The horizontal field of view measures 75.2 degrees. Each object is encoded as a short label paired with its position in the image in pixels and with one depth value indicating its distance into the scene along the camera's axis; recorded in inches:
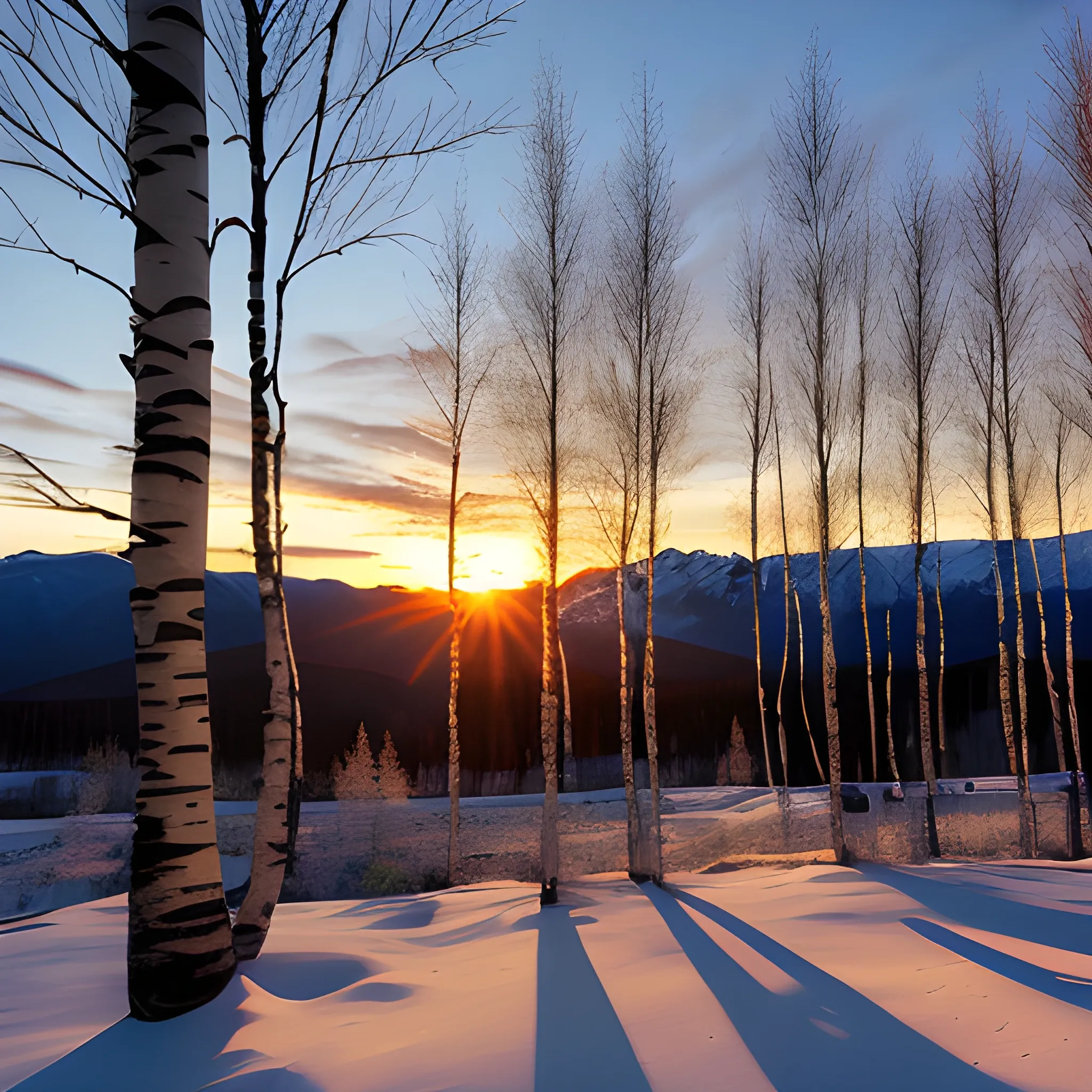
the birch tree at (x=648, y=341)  417.7
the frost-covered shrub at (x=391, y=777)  783.1
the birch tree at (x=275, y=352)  158.9
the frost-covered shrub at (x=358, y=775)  778.2
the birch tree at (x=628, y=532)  409.4
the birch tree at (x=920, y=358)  495.5
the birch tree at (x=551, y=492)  353.4
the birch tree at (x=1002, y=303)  503.2
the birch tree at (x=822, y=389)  422.6
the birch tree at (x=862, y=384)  486.3
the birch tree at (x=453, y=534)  473.1
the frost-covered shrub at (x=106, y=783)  711.1
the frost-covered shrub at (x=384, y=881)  450.9
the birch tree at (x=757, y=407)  563.2
